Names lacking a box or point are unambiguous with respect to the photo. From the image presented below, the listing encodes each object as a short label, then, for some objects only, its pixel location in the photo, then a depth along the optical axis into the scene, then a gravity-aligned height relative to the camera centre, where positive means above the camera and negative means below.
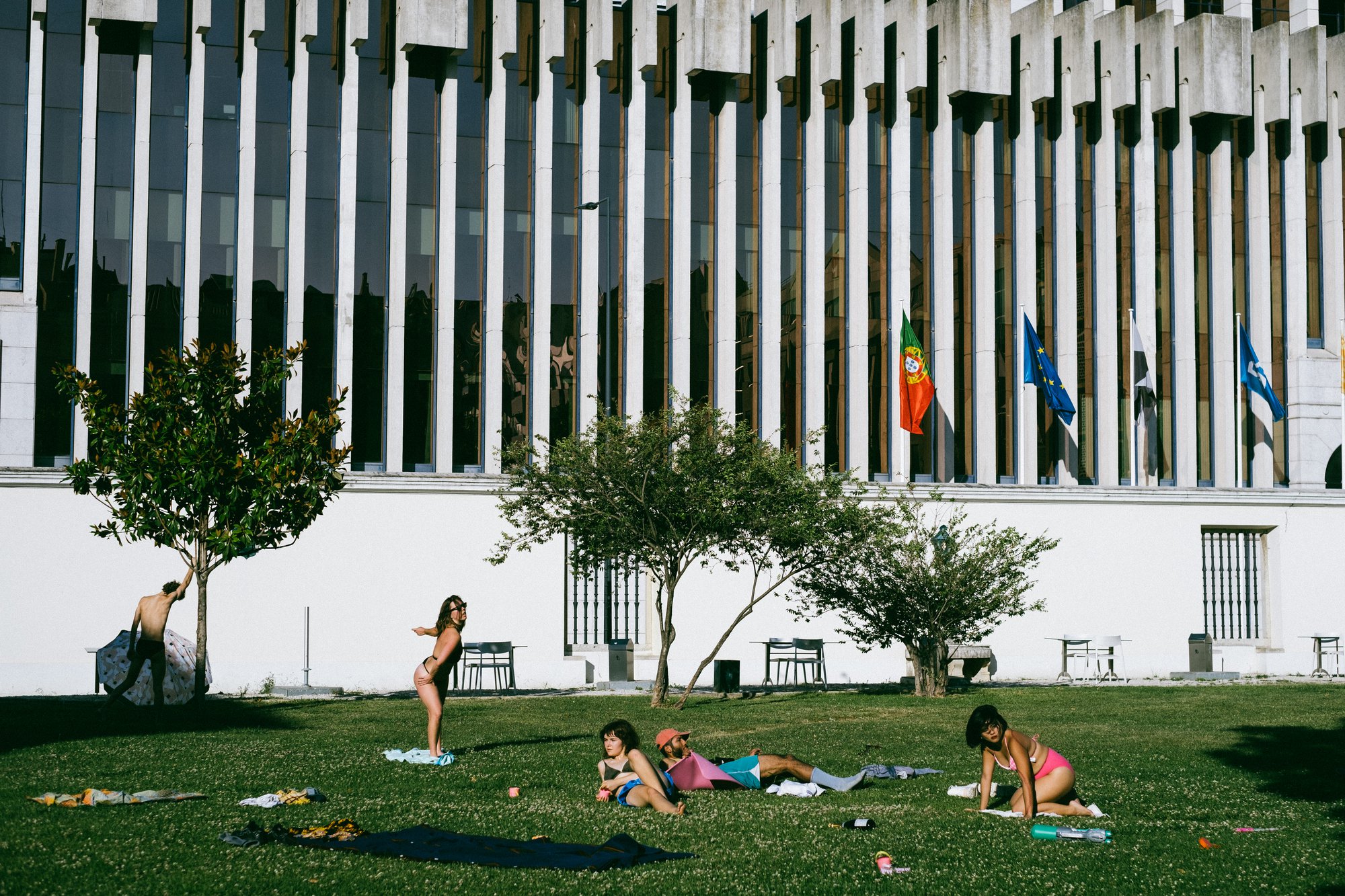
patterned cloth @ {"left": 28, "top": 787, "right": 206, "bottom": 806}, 11.95 -1.82
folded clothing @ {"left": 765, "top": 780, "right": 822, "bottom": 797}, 13.70 -2.03
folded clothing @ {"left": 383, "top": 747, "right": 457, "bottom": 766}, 15.77 -1.98
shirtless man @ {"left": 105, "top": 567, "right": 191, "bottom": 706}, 20.52 -0.83
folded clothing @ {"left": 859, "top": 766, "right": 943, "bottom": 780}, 15.12 -2.06
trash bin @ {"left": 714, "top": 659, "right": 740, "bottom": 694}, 29.61 -2.09
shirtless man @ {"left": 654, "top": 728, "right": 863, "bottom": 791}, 14.14 -1.89
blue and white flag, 35.06 +4.51
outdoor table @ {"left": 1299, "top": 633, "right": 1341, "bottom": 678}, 34.28 -1.85
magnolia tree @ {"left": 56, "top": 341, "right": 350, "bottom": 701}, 22.42 +1.73
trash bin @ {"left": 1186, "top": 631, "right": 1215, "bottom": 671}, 34.34 -1.94
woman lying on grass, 12.68 -1.79
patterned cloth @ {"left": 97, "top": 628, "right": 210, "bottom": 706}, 22.98 -1.56
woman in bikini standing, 15.70 -0.96
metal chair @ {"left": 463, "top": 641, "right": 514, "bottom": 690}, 30.20 -1.86
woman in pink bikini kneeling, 12.14 -1.65
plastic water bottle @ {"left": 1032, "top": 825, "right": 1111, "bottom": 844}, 11.28 -2.02
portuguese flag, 33.06 +4.12
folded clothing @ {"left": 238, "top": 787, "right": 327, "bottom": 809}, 12.26 -1.88
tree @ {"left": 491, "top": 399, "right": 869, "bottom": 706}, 25.22 +1.25
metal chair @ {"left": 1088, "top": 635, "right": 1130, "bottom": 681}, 33.78 -1.92
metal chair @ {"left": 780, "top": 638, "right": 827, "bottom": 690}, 31.89 -1.91
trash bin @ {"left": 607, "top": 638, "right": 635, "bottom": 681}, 31.56 -1.92
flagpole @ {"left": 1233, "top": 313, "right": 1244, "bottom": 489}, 36.00 +4.44
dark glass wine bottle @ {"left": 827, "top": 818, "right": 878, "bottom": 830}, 11.64 -1.99
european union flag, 33.88 +4.46
